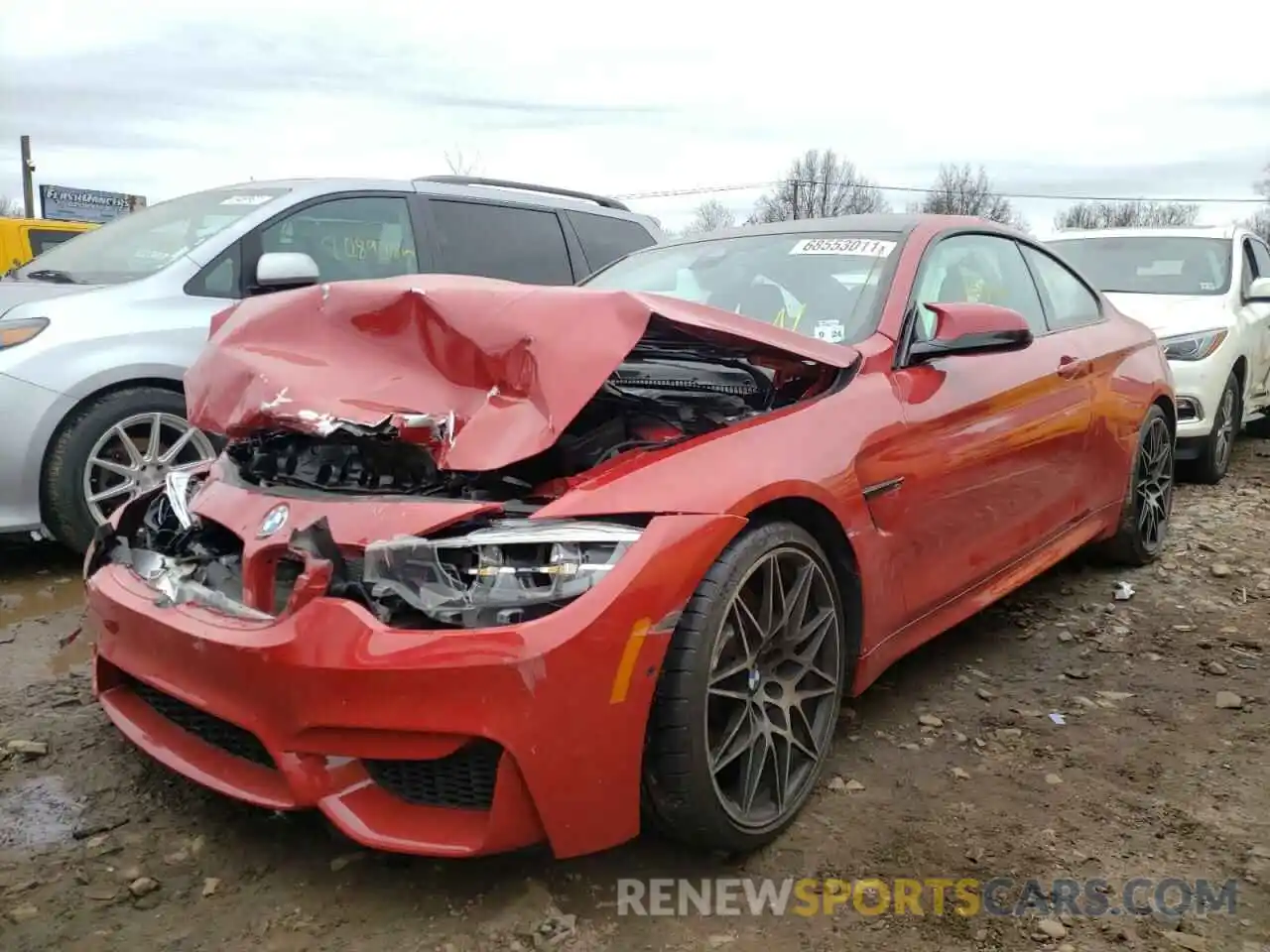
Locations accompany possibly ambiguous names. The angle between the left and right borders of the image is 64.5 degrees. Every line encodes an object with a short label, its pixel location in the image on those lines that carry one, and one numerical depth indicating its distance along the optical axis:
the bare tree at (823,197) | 47.31
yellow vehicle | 12.27
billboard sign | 33.31
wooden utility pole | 32.94
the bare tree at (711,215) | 48.31
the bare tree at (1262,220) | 50.16
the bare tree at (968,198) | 43.75
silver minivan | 4.06
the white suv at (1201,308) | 6.29
